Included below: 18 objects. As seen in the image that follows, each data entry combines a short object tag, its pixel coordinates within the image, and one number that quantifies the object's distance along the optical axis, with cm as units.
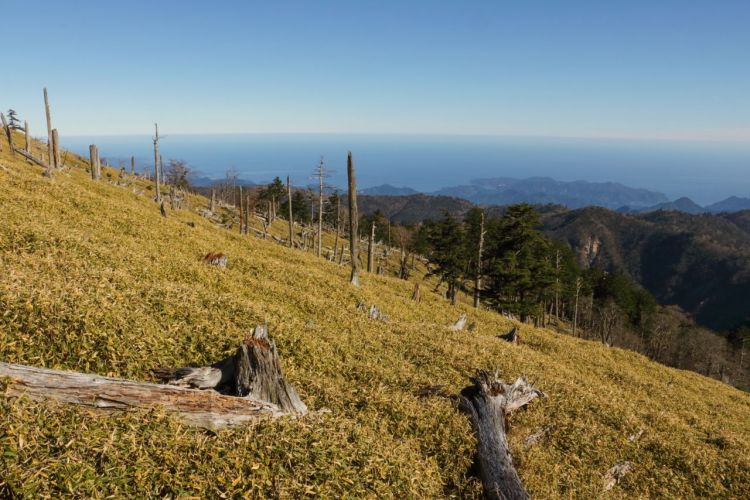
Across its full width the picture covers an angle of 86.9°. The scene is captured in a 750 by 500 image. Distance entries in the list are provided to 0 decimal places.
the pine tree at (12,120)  7019
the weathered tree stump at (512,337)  2200
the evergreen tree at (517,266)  4431
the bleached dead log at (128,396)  556
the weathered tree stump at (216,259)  1864
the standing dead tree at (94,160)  4591
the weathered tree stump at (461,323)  2204
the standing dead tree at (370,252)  5636
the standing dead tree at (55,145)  3989
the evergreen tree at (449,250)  5269
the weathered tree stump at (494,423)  736
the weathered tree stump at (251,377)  713
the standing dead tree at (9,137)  5238
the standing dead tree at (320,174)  4272
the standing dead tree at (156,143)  5209
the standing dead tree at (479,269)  4550
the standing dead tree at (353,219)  2575
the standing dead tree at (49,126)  4229
